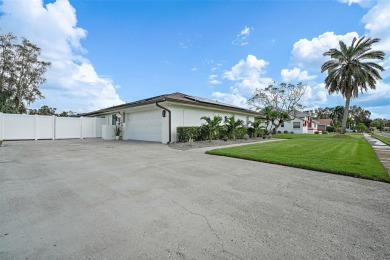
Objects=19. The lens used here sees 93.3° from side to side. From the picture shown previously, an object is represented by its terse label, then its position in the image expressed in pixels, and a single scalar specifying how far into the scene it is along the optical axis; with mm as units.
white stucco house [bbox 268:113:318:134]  40438
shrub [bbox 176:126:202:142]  12586
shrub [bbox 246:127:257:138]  19033
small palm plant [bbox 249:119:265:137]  18375
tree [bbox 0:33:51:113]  21756
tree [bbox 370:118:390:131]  69475
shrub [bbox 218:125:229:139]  14881
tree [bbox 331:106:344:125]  66806
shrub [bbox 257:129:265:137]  19888
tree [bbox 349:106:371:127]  78312
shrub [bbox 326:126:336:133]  50375
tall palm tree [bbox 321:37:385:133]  22297
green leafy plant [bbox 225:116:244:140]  14953
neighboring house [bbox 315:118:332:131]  60294
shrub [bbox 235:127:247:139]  16547
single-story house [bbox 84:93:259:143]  12781
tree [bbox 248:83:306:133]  34500
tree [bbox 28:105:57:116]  34216
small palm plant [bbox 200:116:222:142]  12812
